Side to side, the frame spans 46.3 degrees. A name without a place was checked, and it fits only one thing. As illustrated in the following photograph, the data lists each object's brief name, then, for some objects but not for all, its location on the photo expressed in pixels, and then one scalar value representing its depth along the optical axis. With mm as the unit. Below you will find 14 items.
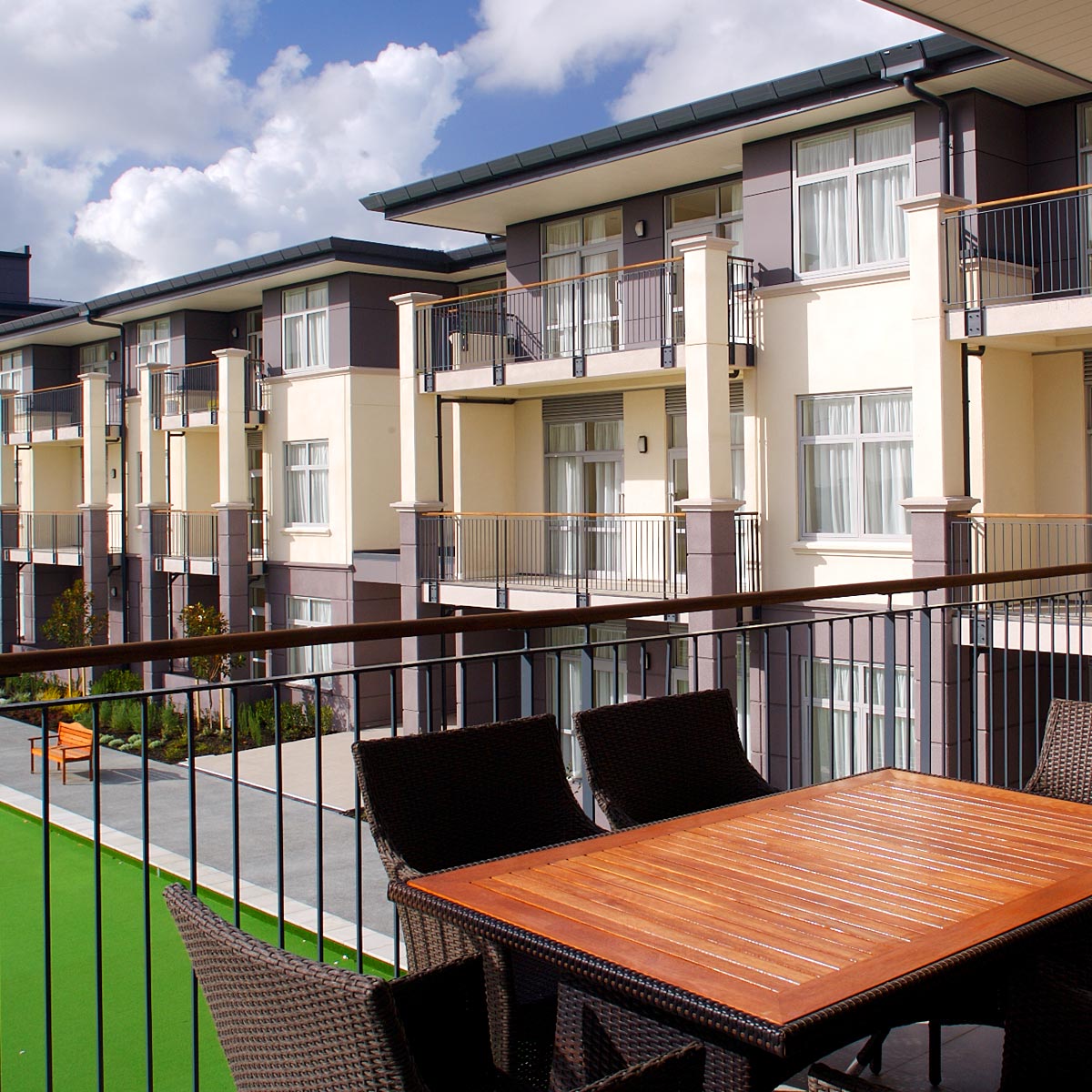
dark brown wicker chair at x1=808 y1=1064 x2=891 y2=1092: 2584
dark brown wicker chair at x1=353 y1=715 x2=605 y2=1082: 3154
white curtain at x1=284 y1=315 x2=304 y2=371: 27328
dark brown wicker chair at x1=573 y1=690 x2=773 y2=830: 3994
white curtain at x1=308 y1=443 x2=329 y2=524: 26828
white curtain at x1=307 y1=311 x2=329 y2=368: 26594
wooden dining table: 2375
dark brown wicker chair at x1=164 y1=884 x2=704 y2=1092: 1985
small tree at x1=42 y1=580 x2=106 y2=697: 32062
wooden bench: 21422
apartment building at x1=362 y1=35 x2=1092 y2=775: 15383
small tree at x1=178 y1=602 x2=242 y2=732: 27203
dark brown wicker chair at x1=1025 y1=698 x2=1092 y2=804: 4297
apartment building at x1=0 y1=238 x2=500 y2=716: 26156
